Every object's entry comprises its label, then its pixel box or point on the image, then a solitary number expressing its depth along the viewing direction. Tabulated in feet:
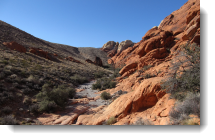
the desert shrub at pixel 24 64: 51.21
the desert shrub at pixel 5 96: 22.47
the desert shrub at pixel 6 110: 19.99
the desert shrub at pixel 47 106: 23.42
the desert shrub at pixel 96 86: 51.03
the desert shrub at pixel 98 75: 86.63
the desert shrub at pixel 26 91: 29.38
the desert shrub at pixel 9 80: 30.91
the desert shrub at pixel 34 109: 22.81
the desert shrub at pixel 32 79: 36.09
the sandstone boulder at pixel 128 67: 57.67
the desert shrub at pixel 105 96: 34.43
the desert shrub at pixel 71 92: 36.80
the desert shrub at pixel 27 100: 25.27
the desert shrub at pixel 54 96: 27.14
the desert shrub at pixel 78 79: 60.66
